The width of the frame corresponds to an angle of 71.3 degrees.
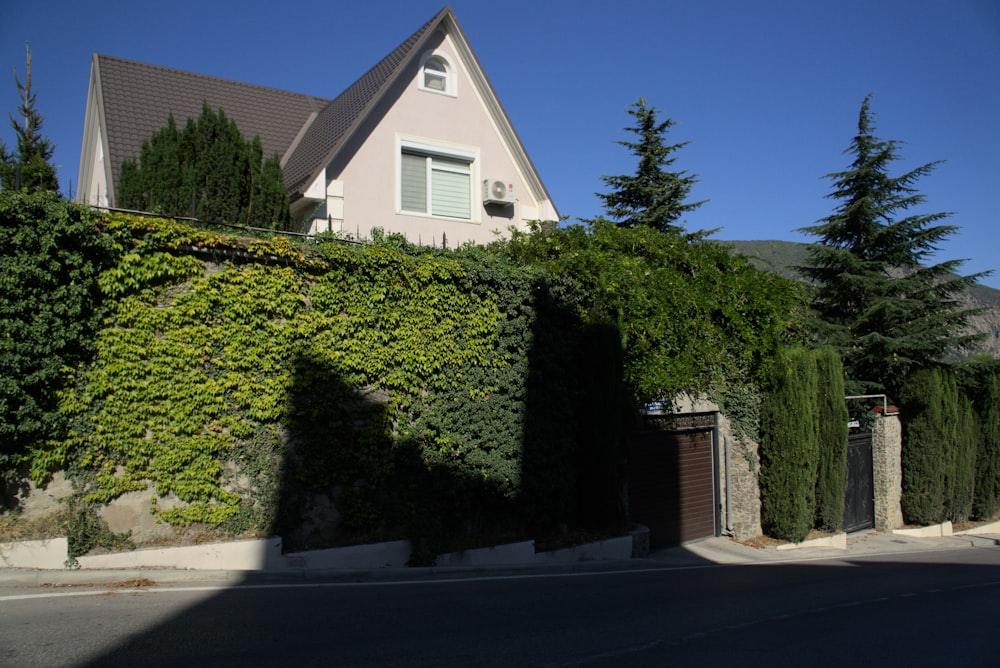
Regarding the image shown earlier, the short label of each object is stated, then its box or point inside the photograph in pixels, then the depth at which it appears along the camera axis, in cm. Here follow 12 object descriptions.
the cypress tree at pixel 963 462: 2116
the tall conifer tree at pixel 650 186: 2511
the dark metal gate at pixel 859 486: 1852
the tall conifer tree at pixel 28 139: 1922
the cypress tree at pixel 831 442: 1617
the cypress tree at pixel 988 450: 2231
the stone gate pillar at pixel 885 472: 1939
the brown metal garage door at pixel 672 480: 1334
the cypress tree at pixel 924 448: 1989
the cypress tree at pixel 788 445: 1495
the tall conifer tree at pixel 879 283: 2141
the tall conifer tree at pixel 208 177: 1120
